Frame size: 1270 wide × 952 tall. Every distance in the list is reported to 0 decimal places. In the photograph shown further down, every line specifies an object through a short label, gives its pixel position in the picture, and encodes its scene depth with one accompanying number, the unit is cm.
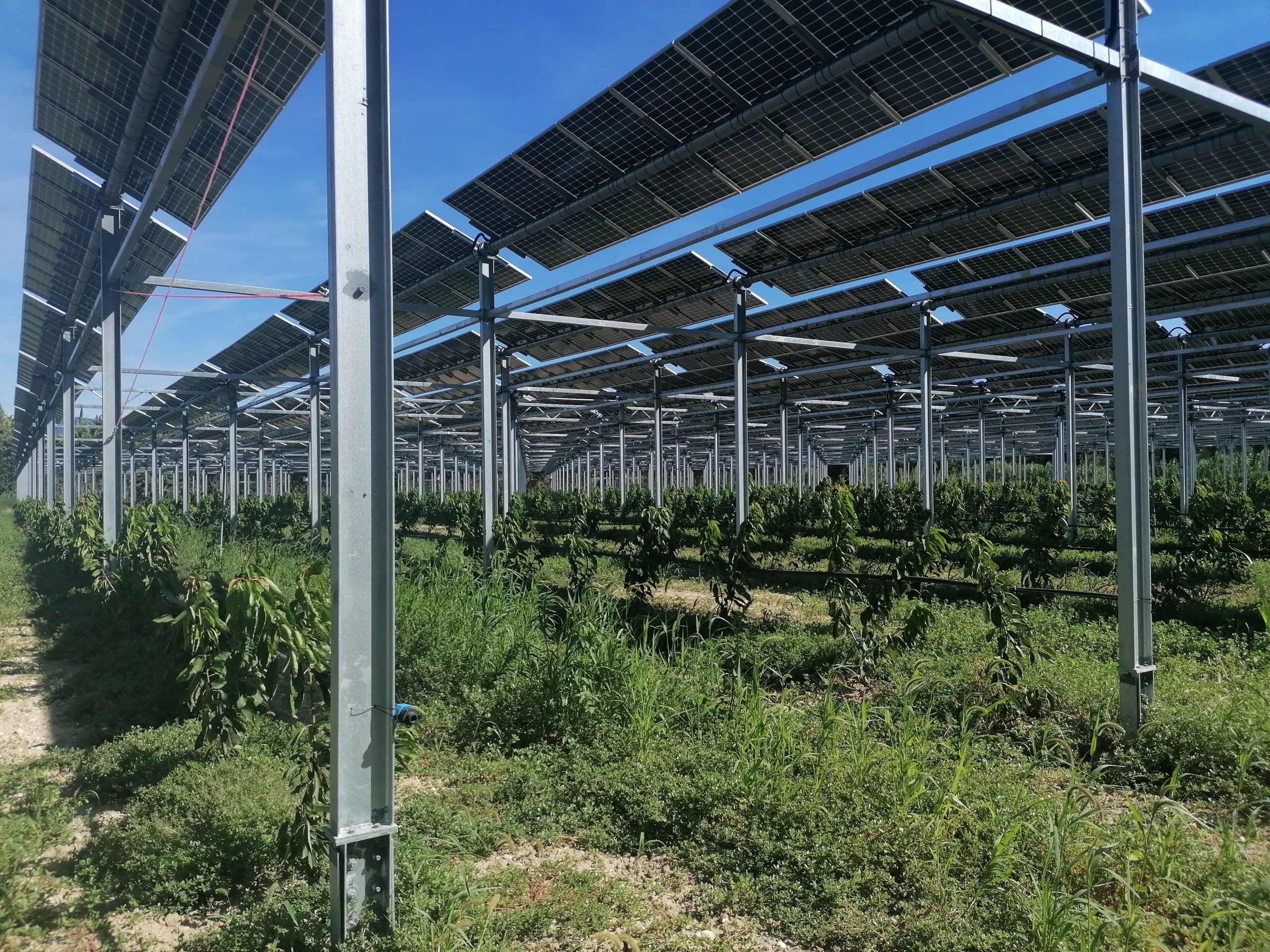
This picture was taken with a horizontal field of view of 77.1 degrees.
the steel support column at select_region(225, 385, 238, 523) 1770
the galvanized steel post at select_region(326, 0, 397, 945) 267
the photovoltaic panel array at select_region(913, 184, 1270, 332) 866
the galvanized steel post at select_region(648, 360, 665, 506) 1777
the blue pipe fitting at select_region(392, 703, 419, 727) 283
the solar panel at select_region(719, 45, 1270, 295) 697
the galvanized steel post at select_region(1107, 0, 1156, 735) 465
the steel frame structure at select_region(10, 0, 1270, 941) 274
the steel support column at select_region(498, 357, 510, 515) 1274
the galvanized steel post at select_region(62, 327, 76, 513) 1388
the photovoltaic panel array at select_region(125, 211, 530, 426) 1041
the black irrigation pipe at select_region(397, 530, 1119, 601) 755
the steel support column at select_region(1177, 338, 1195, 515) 1559
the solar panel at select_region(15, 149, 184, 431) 911
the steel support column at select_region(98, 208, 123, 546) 845
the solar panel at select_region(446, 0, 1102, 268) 600
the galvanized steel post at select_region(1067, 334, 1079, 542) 1323
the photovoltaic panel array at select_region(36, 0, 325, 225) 556
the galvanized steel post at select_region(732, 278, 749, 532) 1068
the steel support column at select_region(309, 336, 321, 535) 1445
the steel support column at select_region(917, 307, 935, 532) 1218
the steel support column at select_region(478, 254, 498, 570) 995
